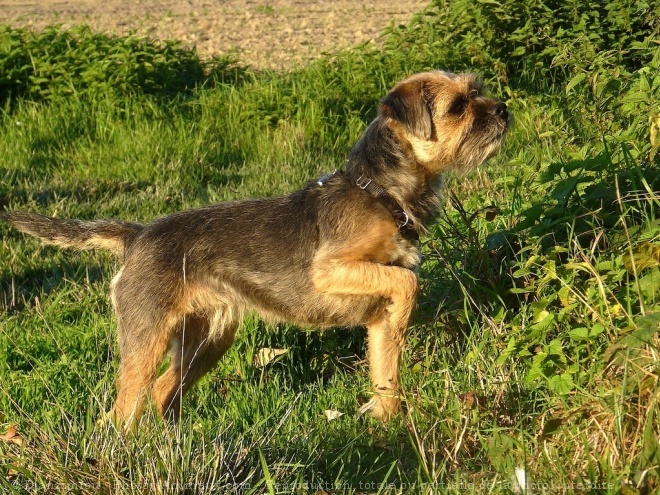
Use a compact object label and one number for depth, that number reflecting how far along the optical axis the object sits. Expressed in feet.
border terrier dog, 33.14
